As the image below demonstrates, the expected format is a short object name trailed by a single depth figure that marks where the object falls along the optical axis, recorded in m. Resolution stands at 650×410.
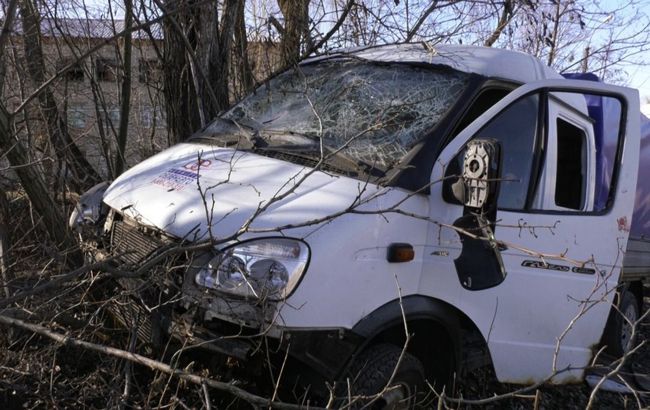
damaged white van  2.79
